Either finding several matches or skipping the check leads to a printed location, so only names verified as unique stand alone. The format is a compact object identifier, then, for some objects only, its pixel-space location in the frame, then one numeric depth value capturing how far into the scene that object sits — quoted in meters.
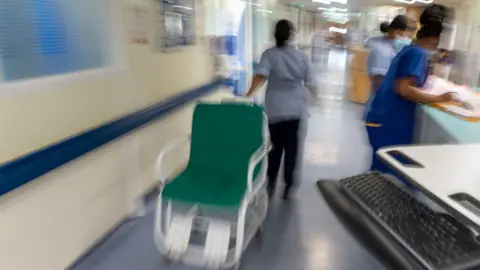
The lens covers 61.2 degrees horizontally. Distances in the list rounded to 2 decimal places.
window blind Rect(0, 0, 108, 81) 1.82
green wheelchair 2.29
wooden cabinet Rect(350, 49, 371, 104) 7.33
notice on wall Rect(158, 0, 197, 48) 3.28
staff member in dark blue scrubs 2.07
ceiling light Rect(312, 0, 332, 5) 12.18
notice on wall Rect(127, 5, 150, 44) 2.79
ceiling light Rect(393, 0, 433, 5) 10.28
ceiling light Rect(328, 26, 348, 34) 21.56
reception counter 1.86
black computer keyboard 0.79
